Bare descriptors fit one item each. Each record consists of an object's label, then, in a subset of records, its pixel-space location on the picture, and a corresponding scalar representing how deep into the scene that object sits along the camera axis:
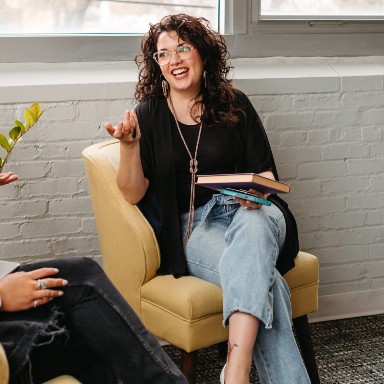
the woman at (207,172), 2.28
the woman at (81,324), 1.82
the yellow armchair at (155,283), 2.36
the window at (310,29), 3.30
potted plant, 2.42
